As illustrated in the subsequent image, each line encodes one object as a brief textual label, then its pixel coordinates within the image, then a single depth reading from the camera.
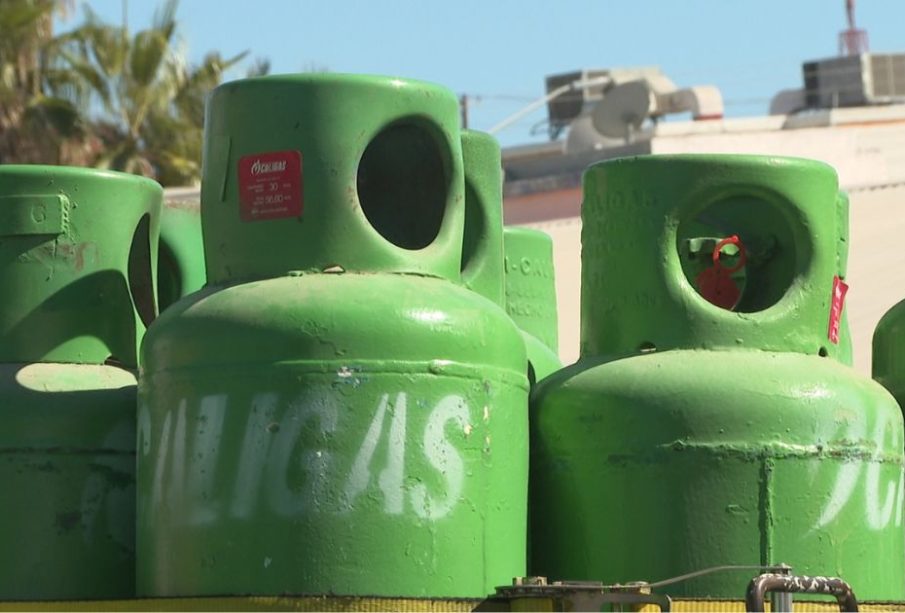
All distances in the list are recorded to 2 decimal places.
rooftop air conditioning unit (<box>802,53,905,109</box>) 60.19
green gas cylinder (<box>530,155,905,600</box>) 11.31
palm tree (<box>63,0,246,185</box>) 50.82
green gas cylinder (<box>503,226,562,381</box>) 15.36
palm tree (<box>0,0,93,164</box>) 49.03
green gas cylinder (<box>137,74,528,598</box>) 10.54
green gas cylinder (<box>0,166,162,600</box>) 12.01
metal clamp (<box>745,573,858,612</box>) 9.49
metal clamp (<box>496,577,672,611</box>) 9.79
